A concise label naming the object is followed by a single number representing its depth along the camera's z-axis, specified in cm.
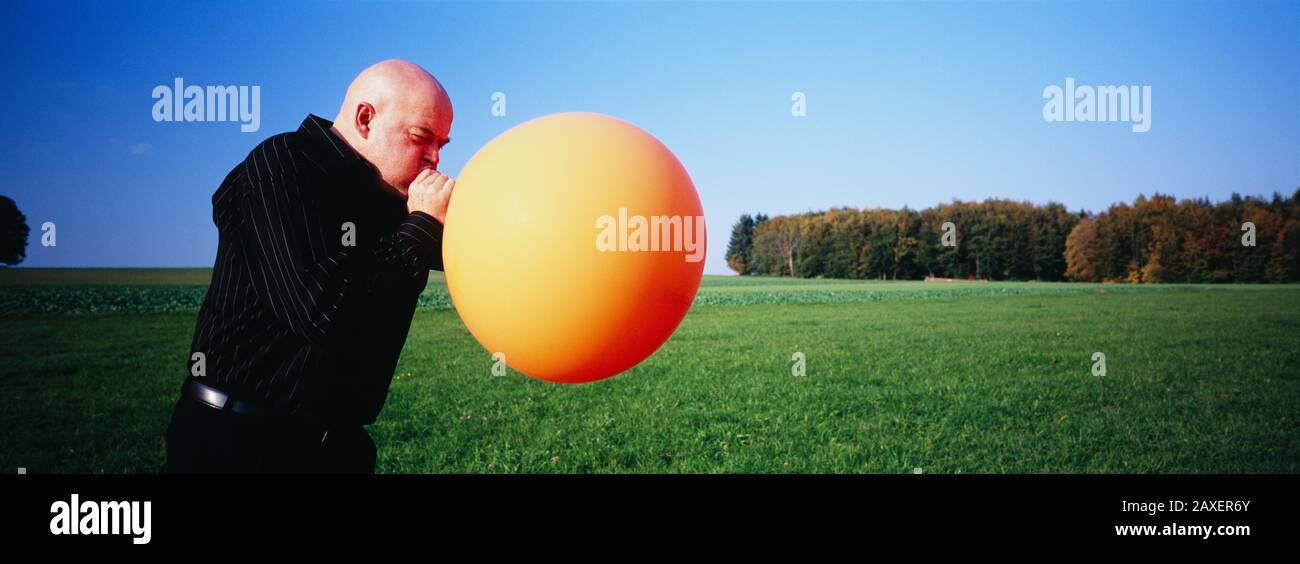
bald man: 224
